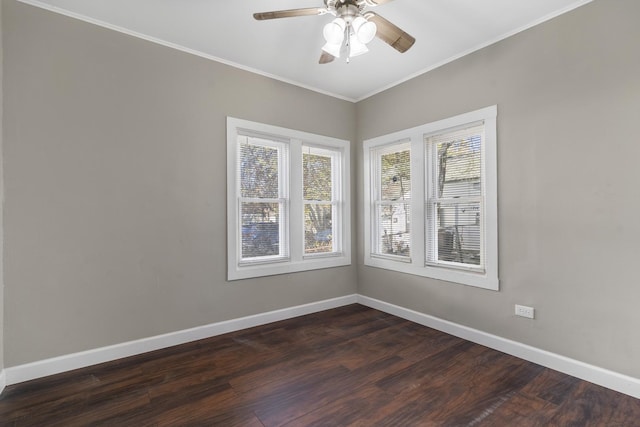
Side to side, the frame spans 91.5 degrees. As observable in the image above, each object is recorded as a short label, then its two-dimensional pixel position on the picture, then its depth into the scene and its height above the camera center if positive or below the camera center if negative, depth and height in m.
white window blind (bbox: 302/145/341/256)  3.93 +0.20
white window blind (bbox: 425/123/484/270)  3.05 +0.16
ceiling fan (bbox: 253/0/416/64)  1.96 +1.25
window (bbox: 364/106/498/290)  2.94 +0.15
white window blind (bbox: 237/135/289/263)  3.42 +0.19
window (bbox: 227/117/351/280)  3.33 +0.17
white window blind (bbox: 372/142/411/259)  3.74 +0.17
